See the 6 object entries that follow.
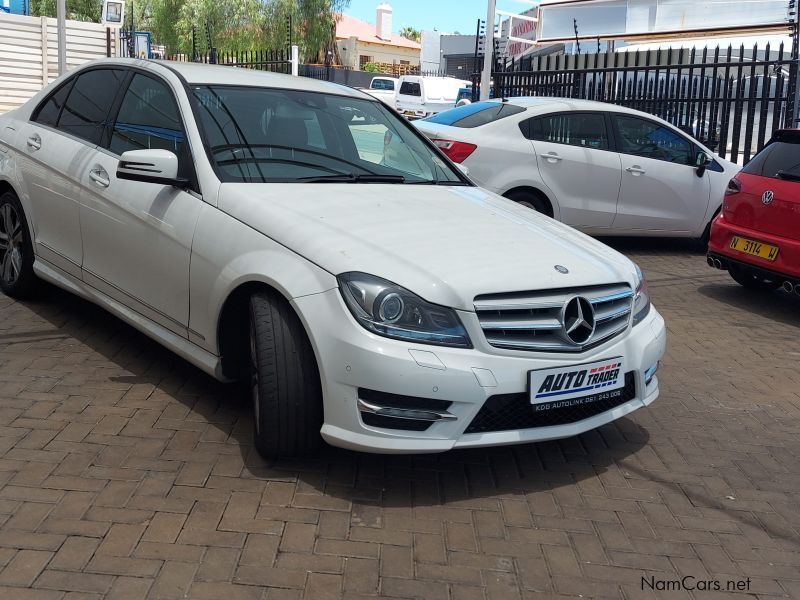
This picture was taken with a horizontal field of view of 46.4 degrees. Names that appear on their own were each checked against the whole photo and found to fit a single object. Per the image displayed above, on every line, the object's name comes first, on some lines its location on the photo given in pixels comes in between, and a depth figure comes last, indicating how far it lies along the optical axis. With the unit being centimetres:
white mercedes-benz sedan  359
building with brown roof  6956
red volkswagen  729
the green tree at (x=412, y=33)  9905
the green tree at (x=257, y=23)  4634
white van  2906
